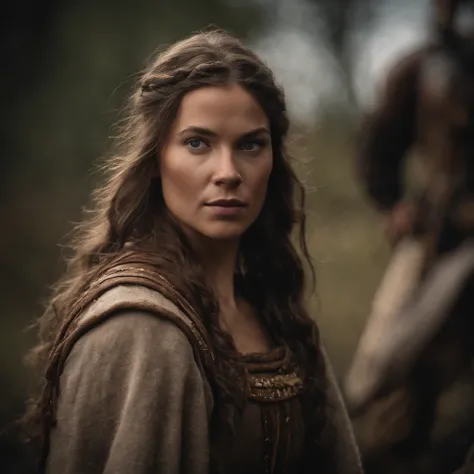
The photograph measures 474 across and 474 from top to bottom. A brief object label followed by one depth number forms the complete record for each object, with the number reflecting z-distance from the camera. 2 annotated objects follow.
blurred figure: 2.80
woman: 1.90
